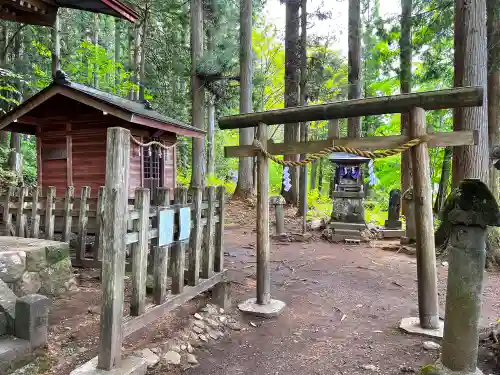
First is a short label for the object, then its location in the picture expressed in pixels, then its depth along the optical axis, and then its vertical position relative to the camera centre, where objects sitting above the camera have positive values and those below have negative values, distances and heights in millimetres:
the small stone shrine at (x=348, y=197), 10883 -271
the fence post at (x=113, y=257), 3014 -603
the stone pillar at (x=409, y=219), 9849 -887
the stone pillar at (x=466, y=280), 2924 -794
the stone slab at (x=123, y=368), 2969 -1626
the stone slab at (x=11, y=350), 3121 -1523
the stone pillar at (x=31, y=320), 3402 -1312
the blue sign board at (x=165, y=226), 3766 -421
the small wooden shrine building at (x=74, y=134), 9430 +1620
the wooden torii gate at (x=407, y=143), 4062 +585
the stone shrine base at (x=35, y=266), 4453 -1084
